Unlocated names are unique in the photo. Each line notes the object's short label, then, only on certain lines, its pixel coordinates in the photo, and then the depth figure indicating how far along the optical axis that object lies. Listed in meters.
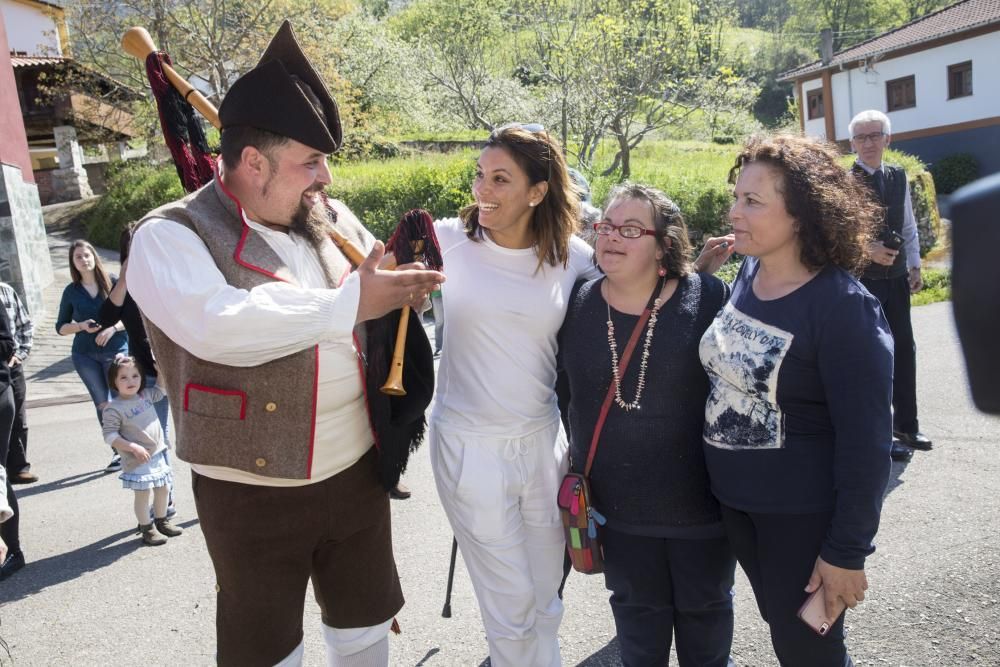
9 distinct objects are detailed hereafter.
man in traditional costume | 1.99
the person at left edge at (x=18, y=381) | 5.19
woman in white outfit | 2.63
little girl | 4.52
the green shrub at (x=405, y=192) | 13.26
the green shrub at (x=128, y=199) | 17.14
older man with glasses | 5.04
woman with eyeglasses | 2.49
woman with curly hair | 2.09
